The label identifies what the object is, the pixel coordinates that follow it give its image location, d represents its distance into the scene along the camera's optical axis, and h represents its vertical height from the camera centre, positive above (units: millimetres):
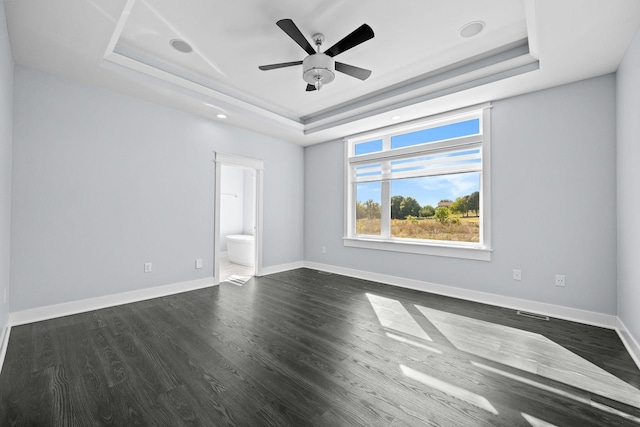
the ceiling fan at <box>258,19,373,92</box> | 2322 +1465
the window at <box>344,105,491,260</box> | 3836 +471
